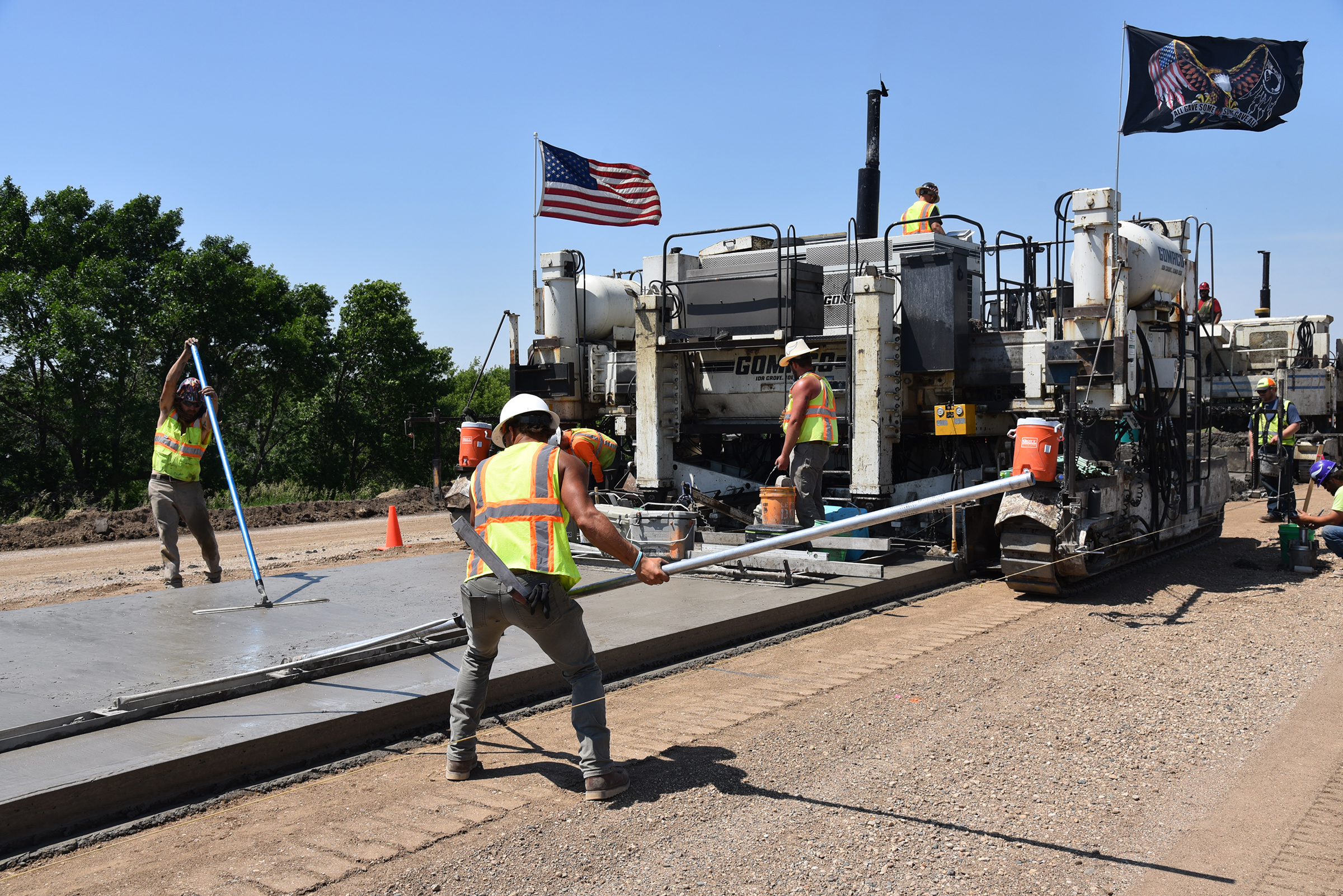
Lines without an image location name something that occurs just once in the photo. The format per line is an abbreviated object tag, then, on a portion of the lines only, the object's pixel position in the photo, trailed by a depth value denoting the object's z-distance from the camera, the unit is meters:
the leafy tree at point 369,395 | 28.69
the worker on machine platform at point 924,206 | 13.05
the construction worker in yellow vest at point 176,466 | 9.16
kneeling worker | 10.09
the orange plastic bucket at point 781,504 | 10.14
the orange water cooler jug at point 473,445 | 13.26
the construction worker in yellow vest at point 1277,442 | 14.66
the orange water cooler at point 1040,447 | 8.89
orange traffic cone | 13.77
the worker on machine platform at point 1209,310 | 13.38
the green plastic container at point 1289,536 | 11.16
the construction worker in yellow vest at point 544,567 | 4.63
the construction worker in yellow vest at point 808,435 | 10.09
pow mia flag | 11.73
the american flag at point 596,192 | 13.76
